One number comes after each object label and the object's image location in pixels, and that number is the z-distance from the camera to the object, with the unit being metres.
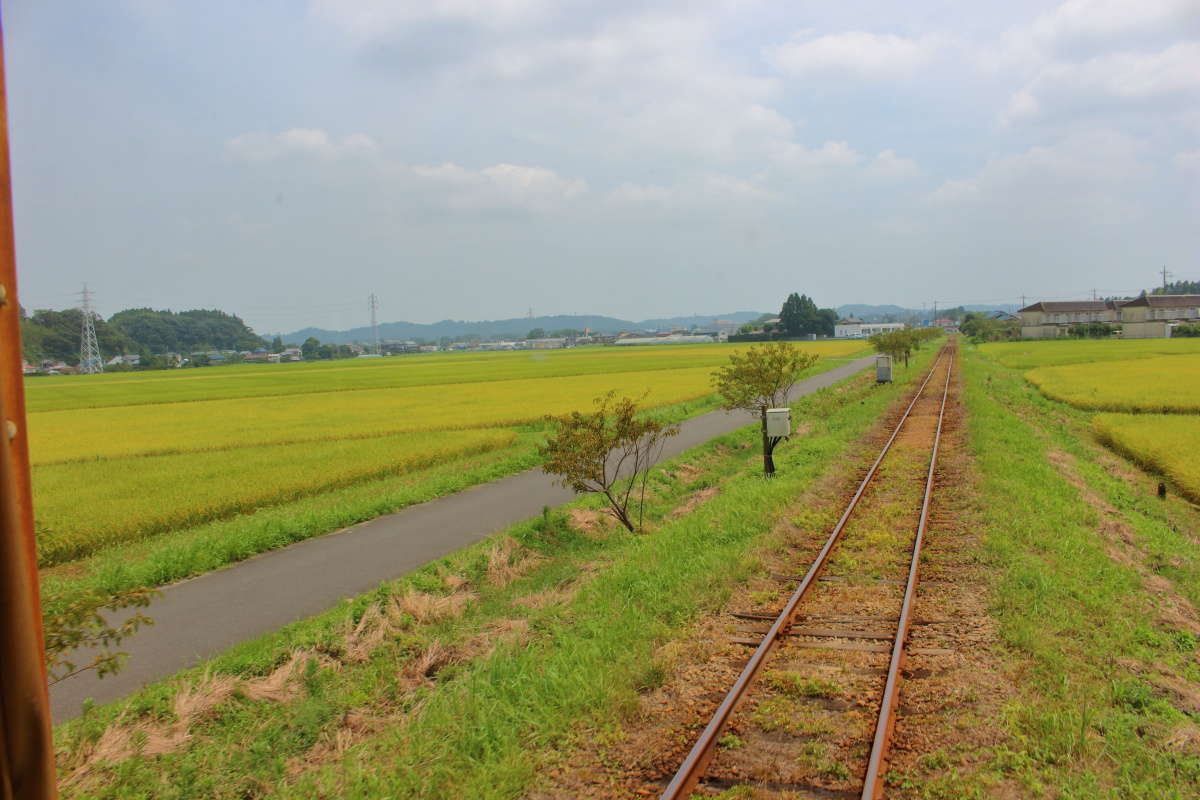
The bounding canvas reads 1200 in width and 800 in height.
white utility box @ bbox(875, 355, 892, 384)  40.25
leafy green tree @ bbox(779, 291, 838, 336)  158.50
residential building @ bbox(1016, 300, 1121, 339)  131.50
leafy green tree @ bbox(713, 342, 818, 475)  19.33
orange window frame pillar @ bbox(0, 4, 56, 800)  1.16
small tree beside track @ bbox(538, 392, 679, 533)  13.22
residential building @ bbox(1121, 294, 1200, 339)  114.69
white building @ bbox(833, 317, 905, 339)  192.00
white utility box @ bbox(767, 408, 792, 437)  17.00
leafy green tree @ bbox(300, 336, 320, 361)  166.62
